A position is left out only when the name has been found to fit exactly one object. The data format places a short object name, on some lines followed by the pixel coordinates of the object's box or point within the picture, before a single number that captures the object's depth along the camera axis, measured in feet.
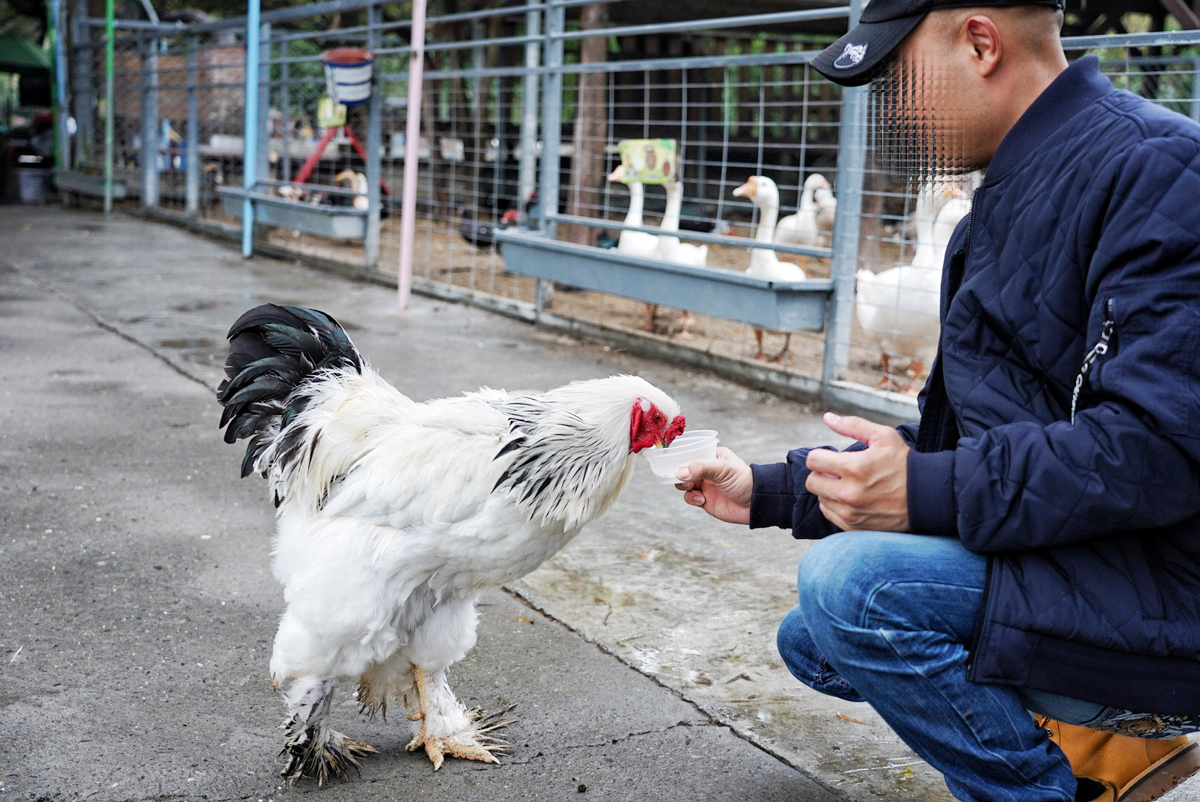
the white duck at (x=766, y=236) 23.15
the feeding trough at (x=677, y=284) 19.62
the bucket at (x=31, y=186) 58.80
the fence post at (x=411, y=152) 27.68
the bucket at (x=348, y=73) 32.32
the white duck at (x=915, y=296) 19.47
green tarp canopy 70.28
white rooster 7.92
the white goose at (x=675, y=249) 26.02
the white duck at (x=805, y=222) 25.23
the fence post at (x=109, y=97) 48.85
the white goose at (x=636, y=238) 26.63
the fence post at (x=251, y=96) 36.04
